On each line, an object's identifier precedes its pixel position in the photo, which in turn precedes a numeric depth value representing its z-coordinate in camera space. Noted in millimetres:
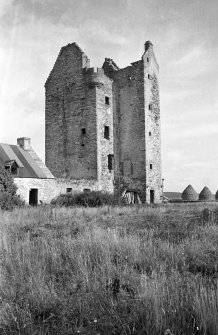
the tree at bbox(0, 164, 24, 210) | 19938
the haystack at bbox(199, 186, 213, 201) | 42038
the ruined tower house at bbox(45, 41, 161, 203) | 29547
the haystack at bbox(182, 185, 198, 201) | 42562
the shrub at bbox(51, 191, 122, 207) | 23828
